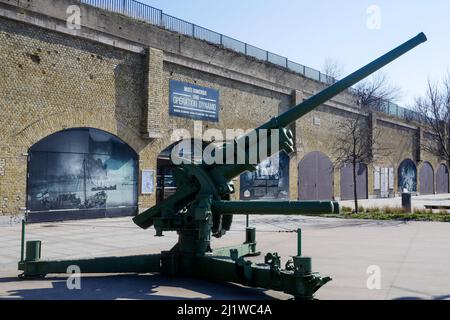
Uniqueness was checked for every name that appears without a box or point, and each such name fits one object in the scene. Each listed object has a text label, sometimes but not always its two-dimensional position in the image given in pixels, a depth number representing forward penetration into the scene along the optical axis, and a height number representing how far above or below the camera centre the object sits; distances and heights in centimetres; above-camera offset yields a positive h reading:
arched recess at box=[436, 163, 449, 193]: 5122 +198
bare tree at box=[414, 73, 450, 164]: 2609 +494
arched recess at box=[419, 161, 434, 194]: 4712 +187
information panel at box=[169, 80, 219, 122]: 2091 +443
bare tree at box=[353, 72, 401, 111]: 3928 +915
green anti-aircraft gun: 676 -25
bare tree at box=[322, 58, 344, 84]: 3544 +914
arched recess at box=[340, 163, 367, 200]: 3403 +111
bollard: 2119 -23
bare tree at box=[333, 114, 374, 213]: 2477 +358
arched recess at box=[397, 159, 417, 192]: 4278 +195
